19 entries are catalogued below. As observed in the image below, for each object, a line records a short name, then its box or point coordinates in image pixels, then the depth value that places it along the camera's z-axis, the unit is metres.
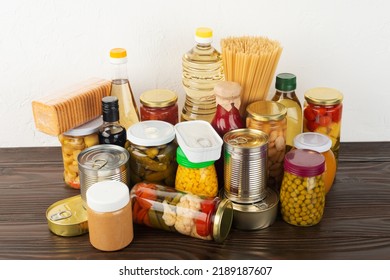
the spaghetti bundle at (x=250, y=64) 1.16
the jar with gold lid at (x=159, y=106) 1.23
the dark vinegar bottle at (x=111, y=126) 1.16
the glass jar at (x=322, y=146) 1.14
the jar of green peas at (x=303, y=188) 1.08
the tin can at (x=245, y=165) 1.08
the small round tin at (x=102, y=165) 1.10
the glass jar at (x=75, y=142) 1.21
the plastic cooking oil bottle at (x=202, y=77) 1.28
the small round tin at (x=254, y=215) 1.09
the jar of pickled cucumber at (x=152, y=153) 1.14
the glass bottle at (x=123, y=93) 1.28
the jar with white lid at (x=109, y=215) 1.02
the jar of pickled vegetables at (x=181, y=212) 1.06
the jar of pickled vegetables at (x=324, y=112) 1.21
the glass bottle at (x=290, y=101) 1.23
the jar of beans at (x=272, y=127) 1.14
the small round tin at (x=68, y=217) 1.09
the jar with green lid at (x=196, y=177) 1.10
